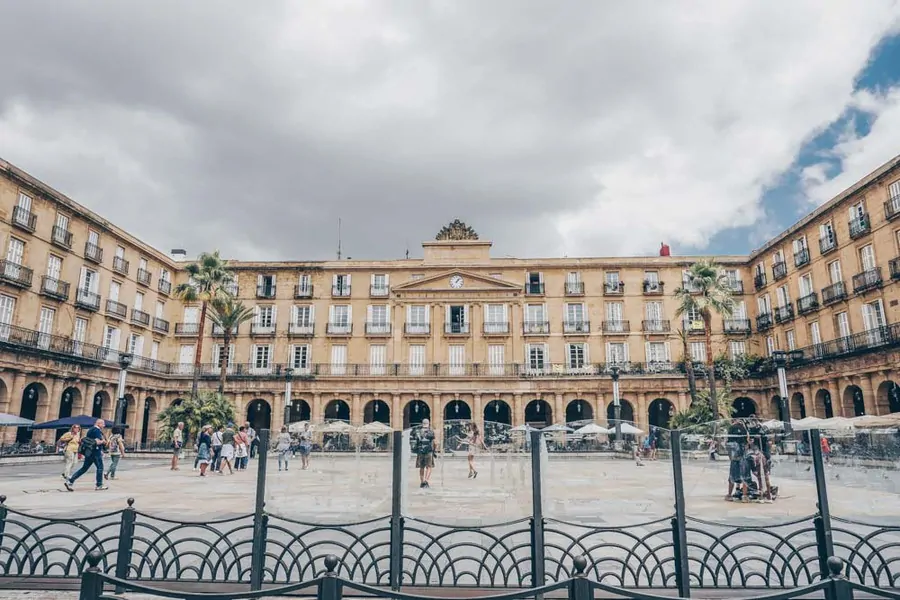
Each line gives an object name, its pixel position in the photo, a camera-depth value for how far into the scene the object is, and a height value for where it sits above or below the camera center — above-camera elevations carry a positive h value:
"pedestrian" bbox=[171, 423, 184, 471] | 22.17 -0.75
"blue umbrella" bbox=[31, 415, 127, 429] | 24.89 +0.08
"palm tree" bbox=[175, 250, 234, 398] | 35.03 +8.68
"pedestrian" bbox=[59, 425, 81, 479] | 15.12 -0.60
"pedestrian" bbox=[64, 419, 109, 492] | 14.44 -0.67
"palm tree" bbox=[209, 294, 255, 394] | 36.38 +6.95
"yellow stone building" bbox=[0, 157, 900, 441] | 35.59 +6.43
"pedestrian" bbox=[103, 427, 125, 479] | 17.75 -0.81
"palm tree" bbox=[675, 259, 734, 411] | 35.06 +7.59
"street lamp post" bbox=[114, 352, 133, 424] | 26.80 +1.72
